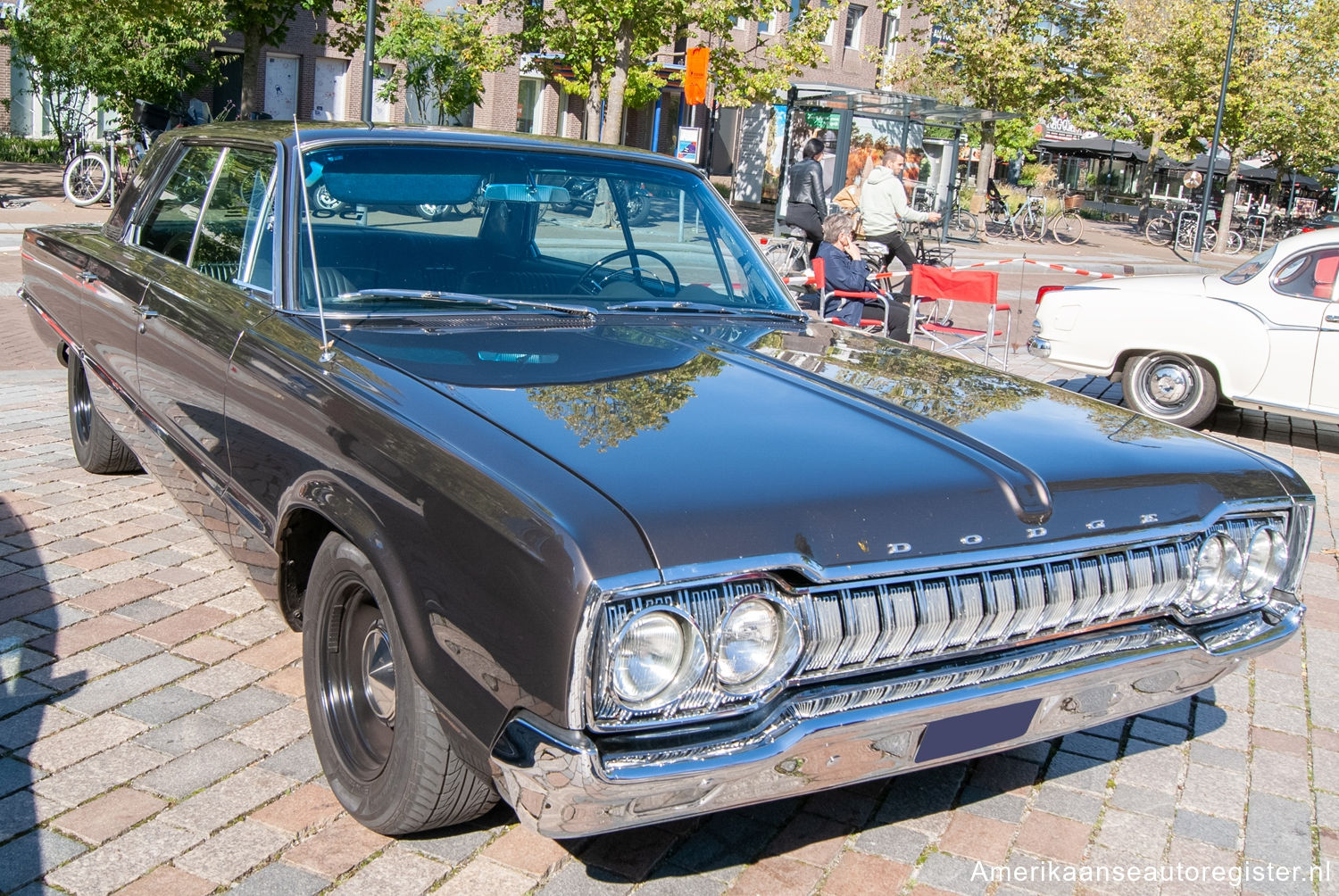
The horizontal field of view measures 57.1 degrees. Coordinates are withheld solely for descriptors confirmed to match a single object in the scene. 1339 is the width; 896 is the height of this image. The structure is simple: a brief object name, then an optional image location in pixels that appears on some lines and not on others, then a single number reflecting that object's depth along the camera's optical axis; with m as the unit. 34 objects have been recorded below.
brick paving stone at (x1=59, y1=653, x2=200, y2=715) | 3.49
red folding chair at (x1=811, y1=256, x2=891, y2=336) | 9.02
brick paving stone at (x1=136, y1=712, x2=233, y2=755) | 3.28
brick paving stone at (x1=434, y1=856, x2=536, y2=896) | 2.71
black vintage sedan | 2.21
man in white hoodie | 12.58
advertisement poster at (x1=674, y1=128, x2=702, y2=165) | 19.06
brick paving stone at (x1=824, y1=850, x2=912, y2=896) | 2.80
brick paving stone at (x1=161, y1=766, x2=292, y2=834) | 2.92
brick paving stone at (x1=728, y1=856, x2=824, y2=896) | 2.78
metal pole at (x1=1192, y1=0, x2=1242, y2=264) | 26.36
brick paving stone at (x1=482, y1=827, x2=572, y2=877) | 2.81
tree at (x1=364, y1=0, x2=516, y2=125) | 20.48
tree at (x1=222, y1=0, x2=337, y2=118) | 19.16
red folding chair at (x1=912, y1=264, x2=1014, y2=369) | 9.19
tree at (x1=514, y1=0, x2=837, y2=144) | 18.20
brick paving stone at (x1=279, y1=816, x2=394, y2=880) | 2.76
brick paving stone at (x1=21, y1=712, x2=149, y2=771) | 3.18
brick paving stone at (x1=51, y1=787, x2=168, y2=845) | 2.85
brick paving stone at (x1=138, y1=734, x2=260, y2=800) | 3.07
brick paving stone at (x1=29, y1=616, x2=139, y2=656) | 3.84
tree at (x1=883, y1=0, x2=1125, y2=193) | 27.51
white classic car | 8.20
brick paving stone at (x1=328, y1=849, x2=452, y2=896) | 2.69
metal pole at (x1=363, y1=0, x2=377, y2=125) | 14.17
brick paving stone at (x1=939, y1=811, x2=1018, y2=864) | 3.00
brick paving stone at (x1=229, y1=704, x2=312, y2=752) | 3.32
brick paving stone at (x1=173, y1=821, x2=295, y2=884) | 2.73
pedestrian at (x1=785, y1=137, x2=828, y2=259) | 13.92
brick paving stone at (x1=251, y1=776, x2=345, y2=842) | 2.92
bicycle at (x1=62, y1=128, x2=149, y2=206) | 17.27
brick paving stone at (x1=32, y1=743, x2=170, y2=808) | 3.01
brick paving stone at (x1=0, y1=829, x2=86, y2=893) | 2.66
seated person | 9.16
